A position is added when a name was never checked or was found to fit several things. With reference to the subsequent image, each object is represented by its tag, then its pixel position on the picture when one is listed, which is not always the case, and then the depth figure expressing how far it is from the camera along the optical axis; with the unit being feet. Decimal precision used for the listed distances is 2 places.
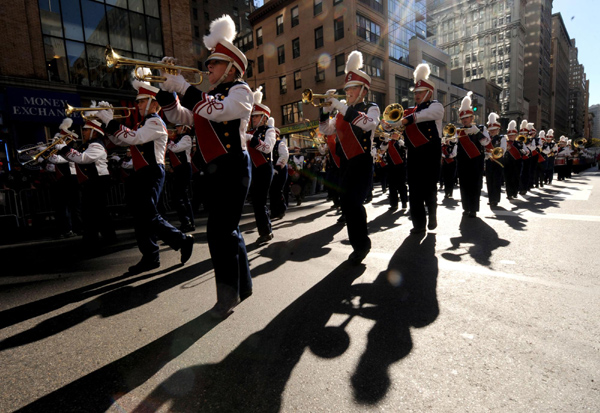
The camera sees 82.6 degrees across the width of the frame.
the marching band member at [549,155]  48.75
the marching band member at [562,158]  58.85
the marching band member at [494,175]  27.89
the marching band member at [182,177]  23.43
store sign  48.01
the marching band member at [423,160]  18.35
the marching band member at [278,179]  24.40
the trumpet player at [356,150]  13.53
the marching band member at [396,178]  28.19
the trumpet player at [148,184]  14.06
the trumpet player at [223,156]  9.34
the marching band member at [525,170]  36.76
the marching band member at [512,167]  33.14
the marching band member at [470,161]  23.16
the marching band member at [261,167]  18.48
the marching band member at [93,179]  19.69
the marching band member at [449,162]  37.62
